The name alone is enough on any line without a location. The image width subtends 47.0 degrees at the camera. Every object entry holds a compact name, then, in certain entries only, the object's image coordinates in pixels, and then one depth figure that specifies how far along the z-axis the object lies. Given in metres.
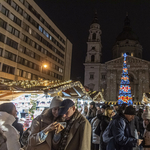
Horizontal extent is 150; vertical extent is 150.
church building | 48.72
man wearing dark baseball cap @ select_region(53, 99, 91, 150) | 2.51
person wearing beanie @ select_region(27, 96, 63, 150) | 2.51
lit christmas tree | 30.44
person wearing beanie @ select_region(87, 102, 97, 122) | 8.18
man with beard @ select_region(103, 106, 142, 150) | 3.53
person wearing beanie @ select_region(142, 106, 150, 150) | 3.93
